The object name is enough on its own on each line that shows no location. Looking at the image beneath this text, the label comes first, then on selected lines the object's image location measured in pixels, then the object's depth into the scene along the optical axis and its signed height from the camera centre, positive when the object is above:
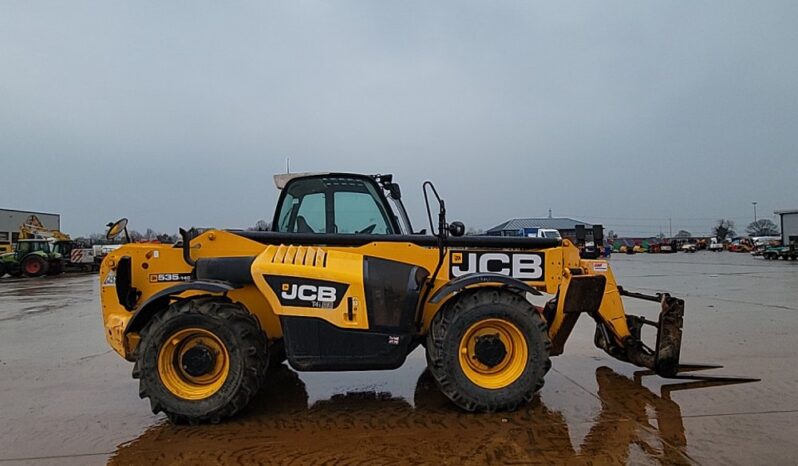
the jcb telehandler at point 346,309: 4.39 -0.50
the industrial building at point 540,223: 64.06 +2.81
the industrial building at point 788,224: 57.38 +1.72
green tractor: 28.61 -0.28
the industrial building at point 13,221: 56.94 +3.73
